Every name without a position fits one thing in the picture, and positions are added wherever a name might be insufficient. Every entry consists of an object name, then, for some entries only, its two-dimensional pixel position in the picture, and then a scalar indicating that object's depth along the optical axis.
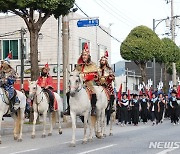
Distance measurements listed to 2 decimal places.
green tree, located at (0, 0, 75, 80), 20.81
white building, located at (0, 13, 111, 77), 42.69
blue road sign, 24.80
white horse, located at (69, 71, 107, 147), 14.12
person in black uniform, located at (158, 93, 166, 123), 28.99
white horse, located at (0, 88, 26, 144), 16.55
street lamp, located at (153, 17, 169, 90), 49.77
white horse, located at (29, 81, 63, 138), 16.95
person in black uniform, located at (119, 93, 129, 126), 27.12
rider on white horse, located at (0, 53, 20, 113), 15.70
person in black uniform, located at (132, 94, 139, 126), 27.39
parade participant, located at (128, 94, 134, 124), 27.85
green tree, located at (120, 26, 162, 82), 40.88
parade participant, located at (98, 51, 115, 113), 17.02
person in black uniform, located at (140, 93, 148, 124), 29.31
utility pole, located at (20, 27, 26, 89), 34.89
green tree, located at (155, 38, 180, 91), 45.06
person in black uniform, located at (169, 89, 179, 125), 27.70
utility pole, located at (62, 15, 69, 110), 25.08
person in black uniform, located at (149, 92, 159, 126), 28.50
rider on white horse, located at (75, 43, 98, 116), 15.46
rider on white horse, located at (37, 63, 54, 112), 18.81
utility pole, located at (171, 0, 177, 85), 52.16
